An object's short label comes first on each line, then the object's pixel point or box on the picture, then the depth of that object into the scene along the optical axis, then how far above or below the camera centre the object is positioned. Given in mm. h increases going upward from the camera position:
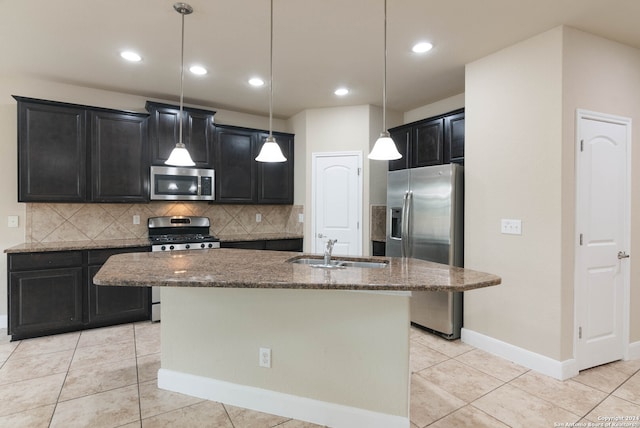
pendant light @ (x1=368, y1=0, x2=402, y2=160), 2326 +430
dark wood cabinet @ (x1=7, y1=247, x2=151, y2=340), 3311 -855
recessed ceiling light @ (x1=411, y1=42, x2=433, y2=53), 2965 +1448
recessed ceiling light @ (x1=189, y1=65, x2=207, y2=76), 3457 +1454
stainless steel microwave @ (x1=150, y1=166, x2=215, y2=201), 4117 +352
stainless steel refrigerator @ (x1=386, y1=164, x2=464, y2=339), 3395 -159
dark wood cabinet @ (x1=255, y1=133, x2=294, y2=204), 4895 +505
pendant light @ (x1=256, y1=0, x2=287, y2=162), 2488 +434
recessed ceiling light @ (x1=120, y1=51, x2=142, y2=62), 3127 +1441
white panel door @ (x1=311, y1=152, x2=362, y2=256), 4590 +151
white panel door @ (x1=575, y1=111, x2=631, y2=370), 2758 -217
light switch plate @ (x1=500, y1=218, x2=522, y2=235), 2902 -120
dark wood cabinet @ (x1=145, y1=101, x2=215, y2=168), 4098 +989
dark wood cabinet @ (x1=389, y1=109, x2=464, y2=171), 3713 +833
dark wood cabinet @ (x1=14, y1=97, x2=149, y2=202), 3496 +632
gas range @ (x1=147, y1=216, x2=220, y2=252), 3967 -275
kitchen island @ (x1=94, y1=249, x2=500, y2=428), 1835 -746
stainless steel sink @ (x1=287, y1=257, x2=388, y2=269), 2420 -362
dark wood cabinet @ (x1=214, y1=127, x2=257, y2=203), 4555 +632
